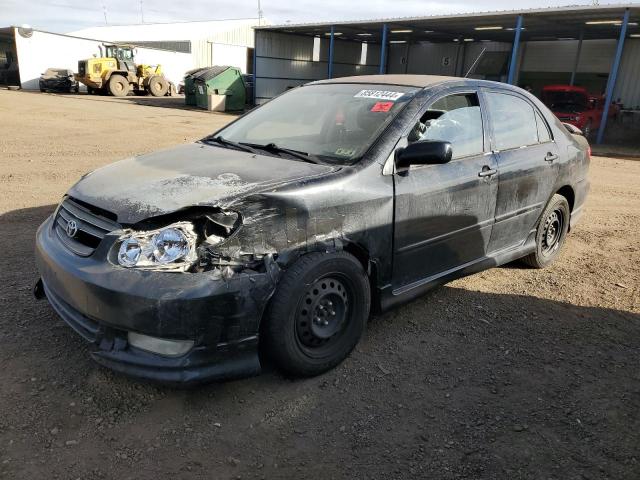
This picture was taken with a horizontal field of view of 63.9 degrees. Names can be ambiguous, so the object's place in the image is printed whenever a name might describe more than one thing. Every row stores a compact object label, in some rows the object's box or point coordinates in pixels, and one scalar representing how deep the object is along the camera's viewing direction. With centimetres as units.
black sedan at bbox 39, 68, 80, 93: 3030
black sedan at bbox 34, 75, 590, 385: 246
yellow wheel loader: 2895
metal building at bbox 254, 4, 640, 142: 1952
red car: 1717
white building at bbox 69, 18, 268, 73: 4456
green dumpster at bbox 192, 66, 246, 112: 2433
